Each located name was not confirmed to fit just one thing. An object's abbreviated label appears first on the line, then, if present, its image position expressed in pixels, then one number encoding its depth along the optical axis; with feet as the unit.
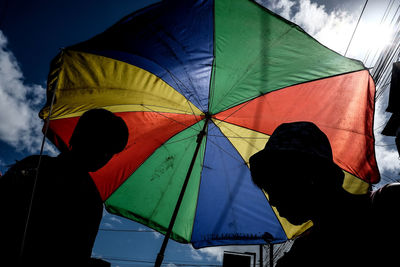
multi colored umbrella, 6.85
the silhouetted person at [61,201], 2.77
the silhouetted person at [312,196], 3.22
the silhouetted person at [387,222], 2.61
